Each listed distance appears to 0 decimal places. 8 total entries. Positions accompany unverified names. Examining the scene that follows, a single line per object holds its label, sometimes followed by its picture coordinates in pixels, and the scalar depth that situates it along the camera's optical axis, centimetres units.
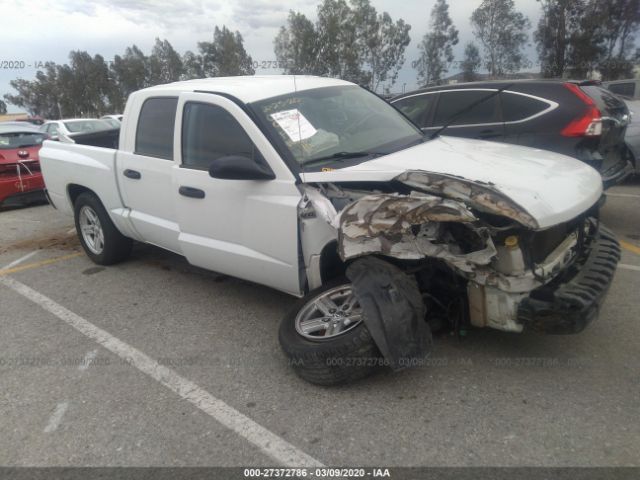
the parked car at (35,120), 3091
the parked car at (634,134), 664
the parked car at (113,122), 1385
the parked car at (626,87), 1416
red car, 847
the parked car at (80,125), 1339
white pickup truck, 267
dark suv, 529
